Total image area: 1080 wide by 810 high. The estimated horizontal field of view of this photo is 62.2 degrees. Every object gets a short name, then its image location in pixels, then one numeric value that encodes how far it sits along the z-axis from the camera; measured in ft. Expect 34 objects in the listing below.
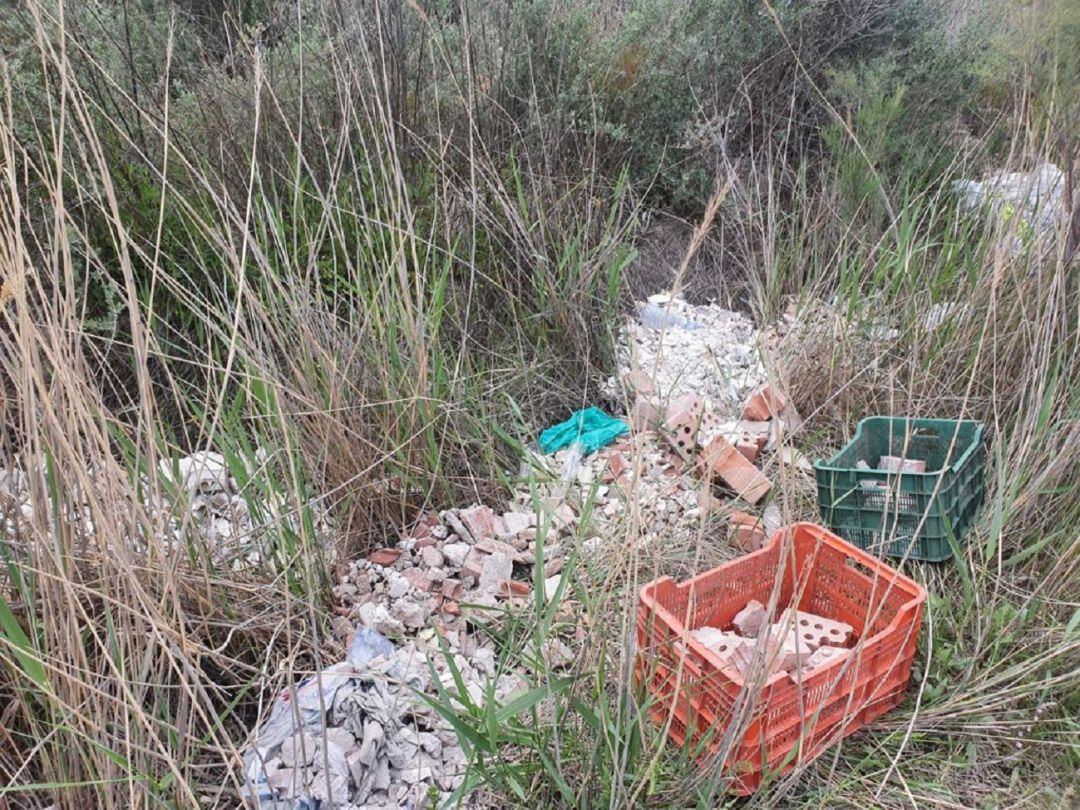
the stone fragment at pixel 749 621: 6.30
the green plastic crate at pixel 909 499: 6.73
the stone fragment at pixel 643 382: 8.87
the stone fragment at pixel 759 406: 8.79
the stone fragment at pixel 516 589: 6.85
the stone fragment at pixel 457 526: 7.29
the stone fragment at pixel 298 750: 5.06
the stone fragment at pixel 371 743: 5.25
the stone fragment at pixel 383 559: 7.06
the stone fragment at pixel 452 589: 6.81
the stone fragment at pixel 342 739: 5.25
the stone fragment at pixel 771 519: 7.59
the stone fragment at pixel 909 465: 7.23
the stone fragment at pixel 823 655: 5.45
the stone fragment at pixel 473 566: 6.91
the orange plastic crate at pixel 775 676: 4.99
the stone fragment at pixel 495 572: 6.82
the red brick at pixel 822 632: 6.08
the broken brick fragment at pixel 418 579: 6.82
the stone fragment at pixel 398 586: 6.74
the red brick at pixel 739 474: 7.75
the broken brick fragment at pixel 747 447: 8.29
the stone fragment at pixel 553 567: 7.02
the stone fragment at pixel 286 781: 4.90
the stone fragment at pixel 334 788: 4.96
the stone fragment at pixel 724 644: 5.44
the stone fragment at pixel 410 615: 6.50
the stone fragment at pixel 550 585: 6.84
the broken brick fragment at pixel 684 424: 8.51
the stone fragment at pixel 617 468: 8.10
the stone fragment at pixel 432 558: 6.98
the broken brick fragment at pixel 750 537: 7.29
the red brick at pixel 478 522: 7.30
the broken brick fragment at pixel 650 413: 8.34
